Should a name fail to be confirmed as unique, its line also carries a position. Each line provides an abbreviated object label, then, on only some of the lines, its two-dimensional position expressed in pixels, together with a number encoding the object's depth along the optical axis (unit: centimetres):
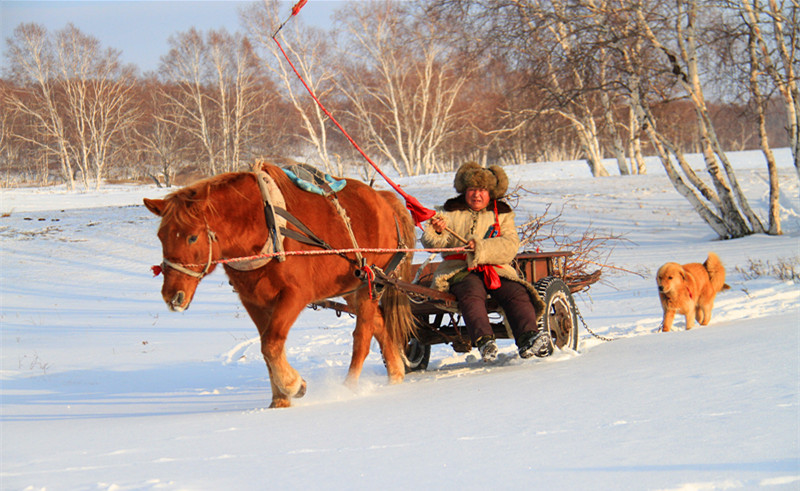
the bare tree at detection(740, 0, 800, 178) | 2539
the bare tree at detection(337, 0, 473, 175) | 6625
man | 988
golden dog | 1420
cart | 1109
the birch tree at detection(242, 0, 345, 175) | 6134
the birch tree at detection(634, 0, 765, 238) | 2708
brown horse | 834
